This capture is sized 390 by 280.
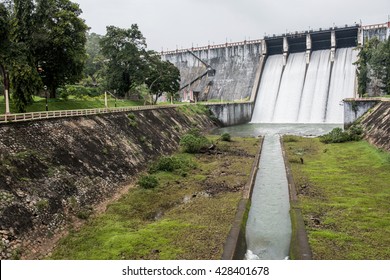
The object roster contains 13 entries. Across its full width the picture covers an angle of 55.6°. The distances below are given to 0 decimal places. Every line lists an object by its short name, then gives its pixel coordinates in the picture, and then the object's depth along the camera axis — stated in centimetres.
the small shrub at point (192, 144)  4238
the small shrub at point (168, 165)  3256
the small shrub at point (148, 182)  2772
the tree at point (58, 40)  3994
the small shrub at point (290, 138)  5171
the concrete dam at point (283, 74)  7675
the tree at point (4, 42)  2728
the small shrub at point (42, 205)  1947
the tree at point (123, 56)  5972
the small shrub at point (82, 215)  2116
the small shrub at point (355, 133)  4747
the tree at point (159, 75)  6338
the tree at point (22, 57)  3194
